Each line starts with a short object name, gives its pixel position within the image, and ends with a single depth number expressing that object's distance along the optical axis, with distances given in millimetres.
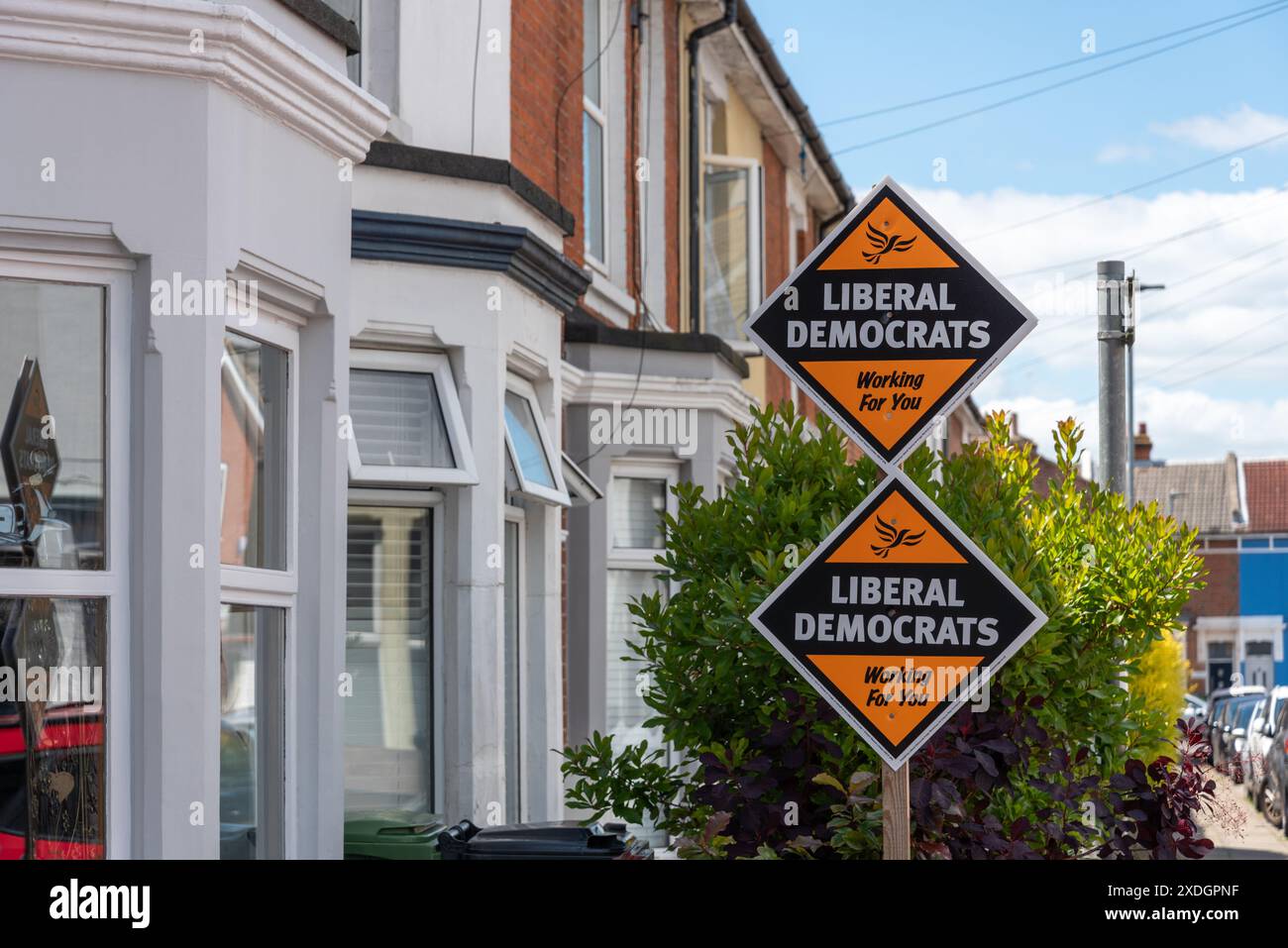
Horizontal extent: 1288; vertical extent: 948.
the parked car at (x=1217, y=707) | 31391
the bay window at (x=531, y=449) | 9070
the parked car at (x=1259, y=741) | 24484
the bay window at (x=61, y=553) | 5230
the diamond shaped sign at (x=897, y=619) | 4660
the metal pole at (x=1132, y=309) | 10922
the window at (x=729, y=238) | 15609
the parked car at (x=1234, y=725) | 28469
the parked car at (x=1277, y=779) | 21625
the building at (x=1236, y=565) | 61844
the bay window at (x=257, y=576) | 6066
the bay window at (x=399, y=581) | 8242
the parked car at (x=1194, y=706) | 39500
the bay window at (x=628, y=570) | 12203
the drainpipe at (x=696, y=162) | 15227
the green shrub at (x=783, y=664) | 6062
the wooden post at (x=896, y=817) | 4758
